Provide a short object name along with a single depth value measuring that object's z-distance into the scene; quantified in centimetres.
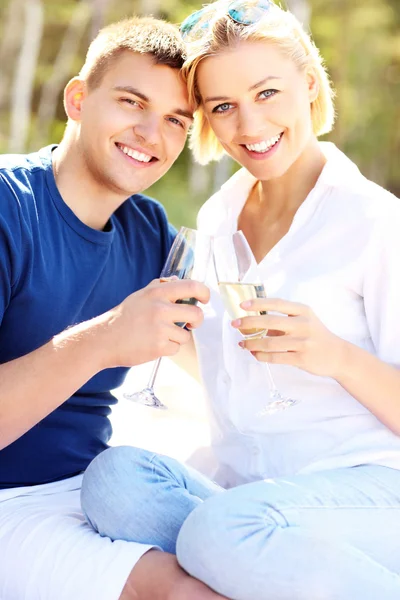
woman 221
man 230
